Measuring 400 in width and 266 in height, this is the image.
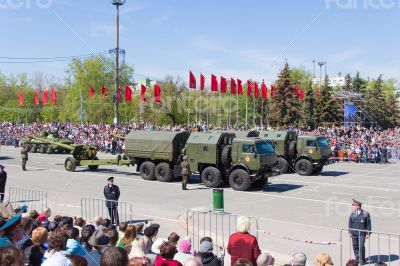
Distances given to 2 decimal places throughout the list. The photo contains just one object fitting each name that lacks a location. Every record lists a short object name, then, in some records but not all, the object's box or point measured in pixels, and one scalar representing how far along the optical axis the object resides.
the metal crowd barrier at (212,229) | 10.82
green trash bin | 14.27
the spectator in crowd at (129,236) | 7.29
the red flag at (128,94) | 42.69
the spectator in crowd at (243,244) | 6.82
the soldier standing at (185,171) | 19.51
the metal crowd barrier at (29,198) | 14.97
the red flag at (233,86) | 47.45
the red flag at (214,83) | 41.38
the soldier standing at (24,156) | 25.36
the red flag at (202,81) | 40.80
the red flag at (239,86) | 43.44
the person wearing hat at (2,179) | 15.61
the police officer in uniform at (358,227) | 9.45
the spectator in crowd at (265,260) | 5.89
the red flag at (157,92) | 42.08
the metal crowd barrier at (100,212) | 13.66
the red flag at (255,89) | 44.69
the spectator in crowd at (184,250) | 6.28
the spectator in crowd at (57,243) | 5.44
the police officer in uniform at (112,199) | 12.33
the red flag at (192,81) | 38.53
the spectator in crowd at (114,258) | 4.09
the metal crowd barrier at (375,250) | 9.59
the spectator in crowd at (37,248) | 5.91
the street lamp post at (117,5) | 39.53
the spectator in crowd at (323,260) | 6.09
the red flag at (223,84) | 42.00
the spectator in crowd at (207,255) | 6.46
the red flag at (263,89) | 53.16
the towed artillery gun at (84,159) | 23.91
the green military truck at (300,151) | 24.80
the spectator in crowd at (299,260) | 5.96
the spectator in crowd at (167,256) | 5.41
